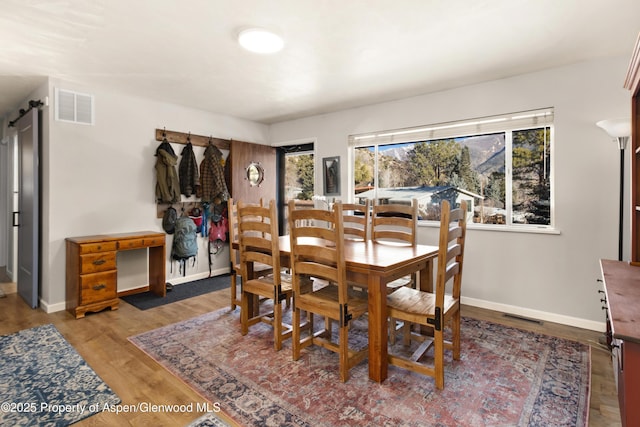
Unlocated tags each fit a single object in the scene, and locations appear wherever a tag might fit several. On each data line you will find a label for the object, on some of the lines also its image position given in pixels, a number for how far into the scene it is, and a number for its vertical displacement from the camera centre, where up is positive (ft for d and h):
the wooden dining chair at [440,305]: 6.34 -1.96
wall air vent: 10.98 +3.58
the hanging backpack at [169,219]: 13.79 -0.29
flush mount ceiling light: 7.74 +4.18
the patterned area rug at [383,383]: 5.77 -3.49
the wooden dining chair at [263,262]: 8.16 -1.56
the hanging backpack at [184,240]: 13.89 -1.18
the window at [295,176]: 17.24 +1.92
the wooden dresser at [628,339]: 3.35 -1.26
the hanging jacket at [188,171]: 14.20 +1.76
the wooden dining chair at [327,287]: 6.75 -1.53
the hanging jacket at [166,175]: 13.35 +1.51
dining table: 6.66 -1.37
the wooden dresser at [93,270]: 10.36 -1.88
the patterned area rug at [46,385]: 5.83 -3.50
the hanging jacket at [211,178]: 14.85 +1.52
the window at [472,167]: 10.62 +1.66
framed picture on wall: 15.17 +1.71
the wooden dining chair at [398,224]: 9.35 -0.39
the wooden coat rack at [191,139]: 13.67 +3.24
